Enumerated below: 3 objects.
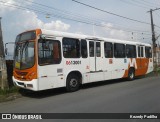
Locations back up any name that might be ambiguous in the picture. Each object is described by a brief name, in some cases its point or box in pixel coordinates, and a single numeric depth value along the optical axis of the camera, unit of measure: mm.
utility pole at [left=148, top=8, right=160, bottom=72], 27391
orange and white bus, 9625
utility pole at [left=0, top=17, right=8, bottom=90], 11188
